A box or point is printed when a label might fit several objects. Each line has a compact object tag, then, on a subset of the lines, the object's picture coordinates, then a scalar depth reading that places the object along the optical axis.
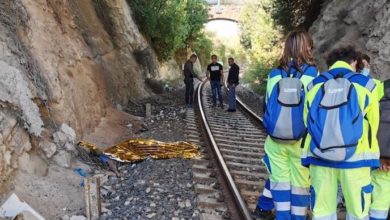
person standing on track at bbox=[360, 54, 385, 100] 3.39
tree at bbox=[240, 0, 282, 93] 22.25
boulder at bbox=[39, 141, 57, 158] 6.50
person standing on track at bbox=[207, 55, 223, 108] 14.86
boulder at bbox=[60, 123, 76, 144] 7.36
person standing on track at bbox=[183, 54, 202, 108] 15.96
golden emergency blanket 7.86
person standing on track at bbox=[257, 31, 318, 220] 3.95
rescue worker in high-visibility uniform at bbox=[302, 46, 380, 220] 3.29
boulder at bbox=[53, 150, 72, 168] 6.68
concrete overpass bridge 56.68
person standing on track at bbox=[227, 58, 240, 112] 14.22
